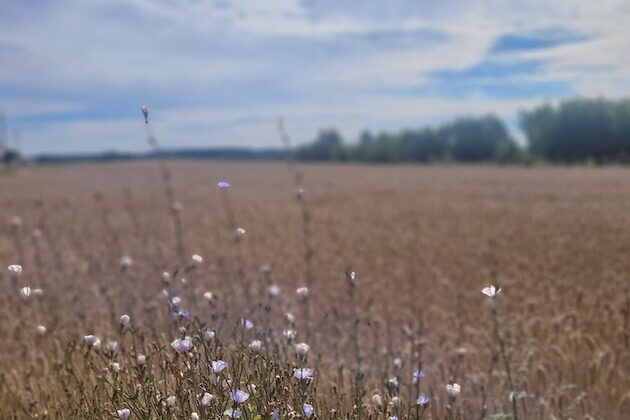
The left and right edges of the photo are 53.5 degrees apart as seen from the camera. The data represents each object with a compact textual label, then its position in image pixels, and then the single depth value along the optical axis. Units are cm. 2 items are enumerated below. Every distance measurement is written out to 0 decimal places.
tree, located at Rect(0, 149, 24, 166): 6825
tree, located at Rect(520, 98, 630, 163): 6911
